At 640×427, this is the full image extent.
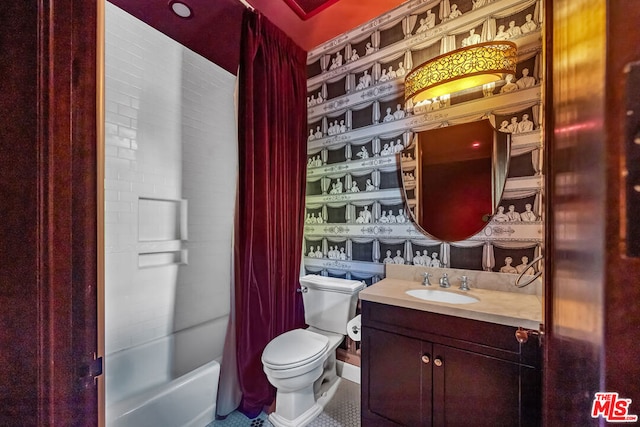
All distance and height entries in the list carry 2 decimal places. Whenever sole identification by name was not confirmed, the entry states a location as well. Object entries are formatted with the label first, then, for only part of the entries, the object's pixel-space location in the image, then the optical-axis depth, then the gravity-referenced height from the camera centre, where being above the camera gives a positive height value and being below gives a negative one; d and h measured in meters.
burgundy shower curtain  1.64 +0.04
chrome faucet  1.48 -0.41
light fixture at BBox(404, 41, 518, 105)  1.33 +0.82
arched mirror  1.47 +0.23
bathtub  1.22 -1.02
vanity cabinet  1.00 -0.73
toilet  1.39 -0.83
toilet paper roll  1.66 -0.76
